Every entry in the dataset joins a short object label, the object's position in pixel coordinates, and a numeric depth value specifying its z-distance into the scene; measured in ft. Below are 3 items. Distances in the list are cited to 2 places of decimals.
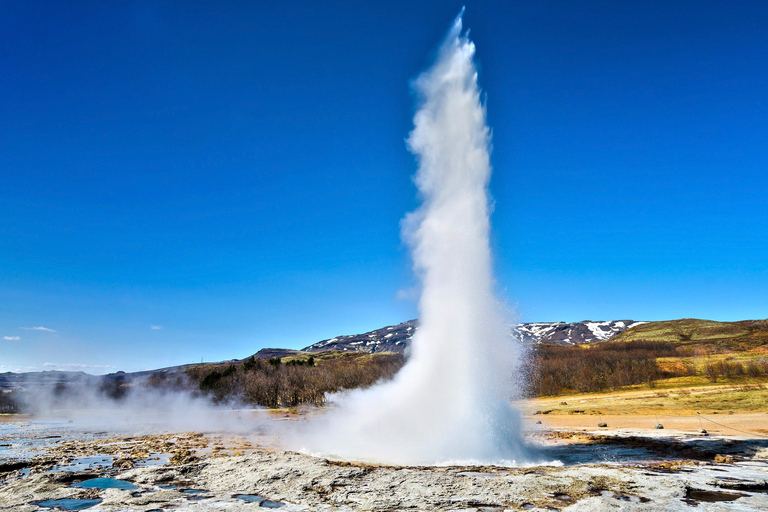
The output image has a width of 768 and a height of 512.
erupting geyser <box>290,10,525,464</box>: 48.75
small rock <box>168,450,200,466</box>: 53.60
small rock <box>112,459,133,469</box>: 51.47
